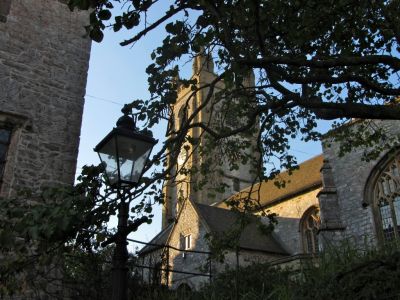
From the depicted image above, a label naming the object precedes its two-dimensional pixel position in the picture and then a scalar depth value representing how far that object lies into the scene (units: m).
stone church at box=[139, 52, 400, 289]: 19.58
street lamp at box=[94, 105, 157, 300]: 4.86
